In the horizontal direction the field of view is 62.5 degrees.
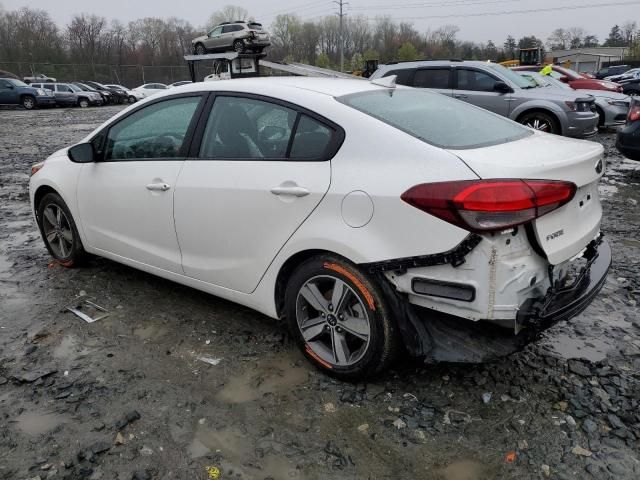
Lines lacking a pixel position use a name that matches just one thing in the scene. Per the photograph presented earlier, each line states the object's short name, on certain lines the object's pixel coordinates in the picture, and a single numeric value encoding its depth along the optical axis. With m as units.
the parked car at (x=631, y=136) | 7.22
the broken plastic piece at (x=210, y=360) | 3.14
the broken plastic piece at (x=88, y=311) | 3.76
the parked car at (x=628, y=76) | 32.30
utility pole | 70.71
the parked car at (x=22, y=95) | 29.44
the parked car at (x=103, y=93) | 35.12
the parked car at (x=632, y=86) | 26.08
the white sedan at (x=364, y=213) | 2.33
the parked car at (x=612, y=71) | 47.64
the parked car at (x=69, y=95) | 31.55
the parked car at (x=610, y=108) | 12.87
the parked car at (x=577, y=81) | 14.97
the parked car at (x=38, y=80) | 36.67
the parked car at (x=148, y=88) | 37.38
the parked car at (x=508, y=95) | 10.20
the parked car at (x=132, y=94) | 38.09
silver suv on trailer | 21.94
